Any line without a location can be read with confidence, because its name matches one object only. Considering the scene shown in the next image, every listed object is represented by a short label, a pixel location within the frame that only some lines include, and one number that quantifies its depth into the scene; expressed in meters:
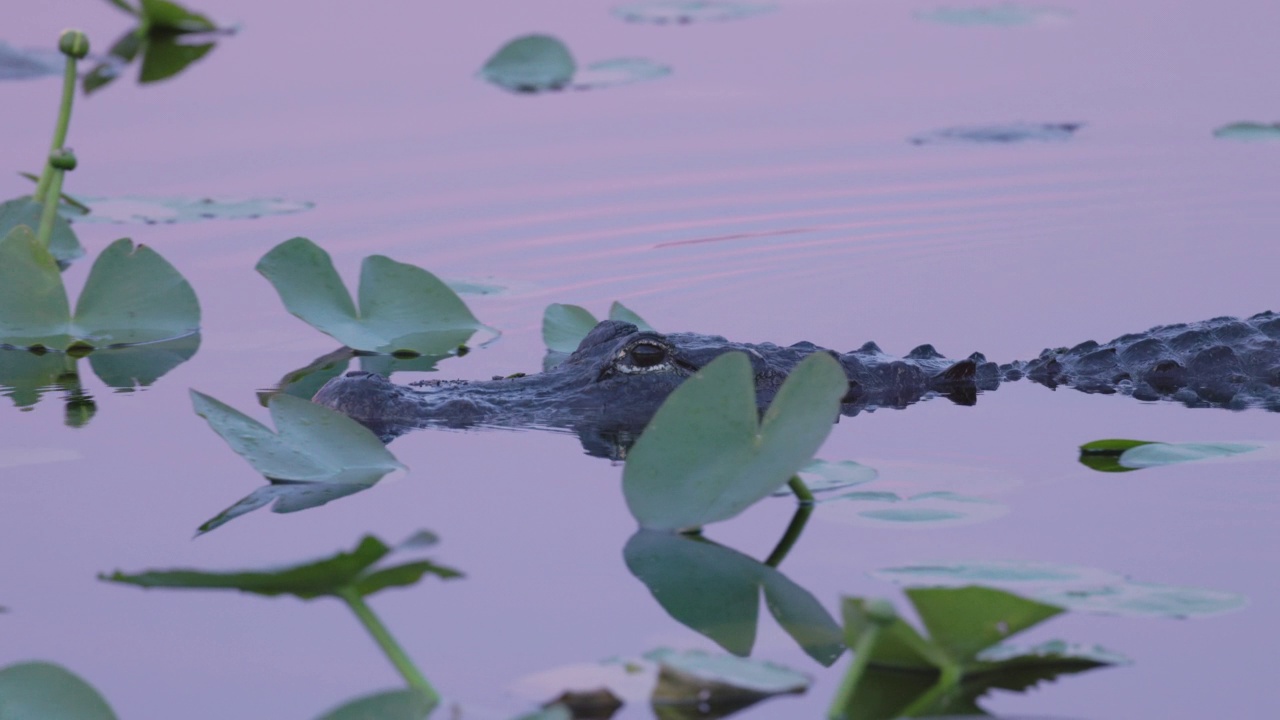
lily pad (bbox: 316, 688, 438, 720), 4.60
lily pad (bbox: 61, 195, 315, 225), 12.44
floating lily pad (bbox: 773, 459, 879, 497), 7.09
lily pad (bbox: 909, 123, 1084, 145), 15.22
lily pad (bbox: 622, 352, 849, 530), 5.98
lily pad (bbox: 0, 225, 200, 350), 9.64
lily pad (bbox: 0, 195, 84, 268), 10.62
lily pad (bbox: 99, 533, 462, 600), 4.80
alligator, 8.52
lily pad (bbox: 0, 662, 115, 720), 4.93
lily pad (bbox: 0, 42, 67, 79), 17.75
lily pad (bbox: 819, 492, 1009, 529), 6.64
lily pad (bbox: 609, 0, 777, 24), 21.66
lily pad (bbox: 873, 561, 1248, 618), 5.52
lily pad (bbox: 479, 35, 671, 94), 17.64
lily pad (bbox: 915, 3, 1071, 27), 21.19
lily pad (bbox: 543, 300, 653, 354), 10.15
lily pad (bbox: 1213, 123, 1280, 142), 15.25
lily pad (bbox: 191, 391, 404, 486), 7.25
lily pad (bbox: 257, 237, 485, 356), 9.64
